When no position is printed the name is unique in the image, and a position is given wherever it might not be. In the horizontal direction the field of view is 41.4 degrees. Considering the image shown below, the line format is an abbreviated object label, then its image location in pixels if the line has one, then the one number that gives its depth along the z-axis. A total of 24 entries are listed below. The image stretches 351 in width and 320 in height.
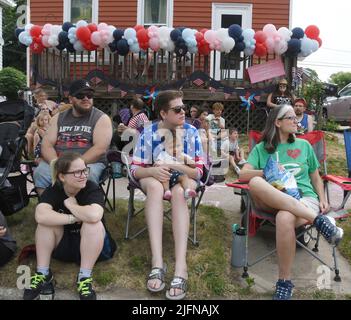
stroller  3.99
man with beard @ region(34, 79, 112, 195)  3.97
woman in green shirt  3.16
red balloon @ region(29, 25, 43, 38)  9.62
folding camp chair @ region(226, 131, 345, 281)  3.49
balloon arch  8.84
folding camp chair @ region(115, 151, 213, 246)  3.84
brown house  12.38
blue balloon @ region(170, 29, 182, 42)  8.80
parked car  14.12
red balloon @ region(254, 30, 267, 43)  8.91
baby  3.51
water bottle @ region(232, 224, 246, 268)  3.60
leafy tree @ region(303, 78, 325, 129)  10.77
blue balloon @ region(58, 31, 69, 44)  9.22
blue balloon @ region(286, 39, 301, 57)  8.89
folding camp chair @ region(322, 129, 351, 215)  3.76
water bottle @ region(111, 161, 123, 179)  5.71
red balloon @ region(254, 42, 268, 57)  8.96
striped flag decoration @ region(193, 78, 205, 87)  9.38
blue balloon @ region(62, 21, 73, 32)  9.28
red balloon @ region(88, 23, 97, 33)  9.03
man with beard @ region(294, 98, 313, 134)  6.88
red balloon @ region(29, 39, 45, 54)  9.71
